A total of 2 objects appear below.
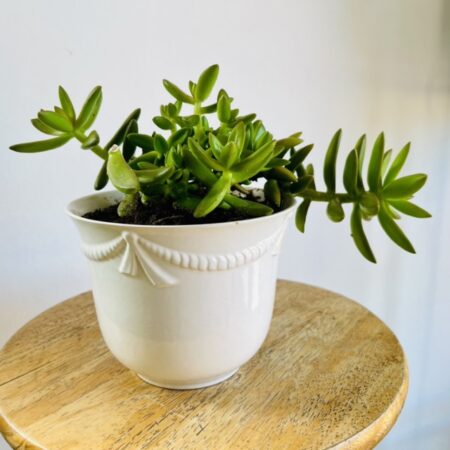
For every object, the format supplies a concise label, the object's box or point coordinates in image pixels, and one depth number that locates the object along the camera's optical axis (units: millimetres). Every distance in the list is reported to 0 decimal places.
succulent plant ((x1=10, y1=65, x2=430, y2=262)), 362
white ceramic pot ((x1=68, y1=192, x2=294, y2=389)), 360
